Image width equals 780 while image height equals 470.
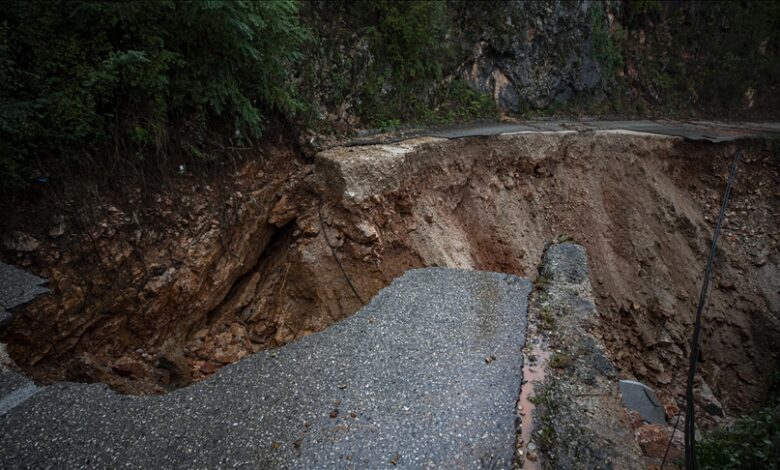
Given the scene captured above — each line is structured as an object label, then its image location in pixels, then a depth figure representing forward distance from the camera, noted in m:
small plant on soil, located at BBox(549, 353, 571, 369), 5.77
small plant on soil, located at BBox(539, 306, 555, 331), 6.52
